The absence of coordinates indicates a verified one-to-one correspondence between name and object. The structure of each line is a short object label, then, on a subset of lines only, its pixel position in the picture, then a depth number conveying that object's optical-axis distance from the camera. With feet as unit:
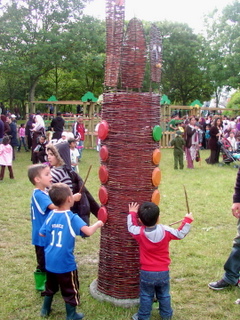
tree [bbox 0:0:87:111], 61.87
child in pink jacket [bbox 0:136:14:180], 33.60
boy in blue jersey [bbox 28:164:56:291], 12.14
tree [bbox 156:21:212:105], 116.26
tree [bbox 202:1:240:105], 96.89
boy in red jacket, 10.27
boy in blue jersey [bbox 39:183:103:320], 10.42
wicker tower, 11.41
